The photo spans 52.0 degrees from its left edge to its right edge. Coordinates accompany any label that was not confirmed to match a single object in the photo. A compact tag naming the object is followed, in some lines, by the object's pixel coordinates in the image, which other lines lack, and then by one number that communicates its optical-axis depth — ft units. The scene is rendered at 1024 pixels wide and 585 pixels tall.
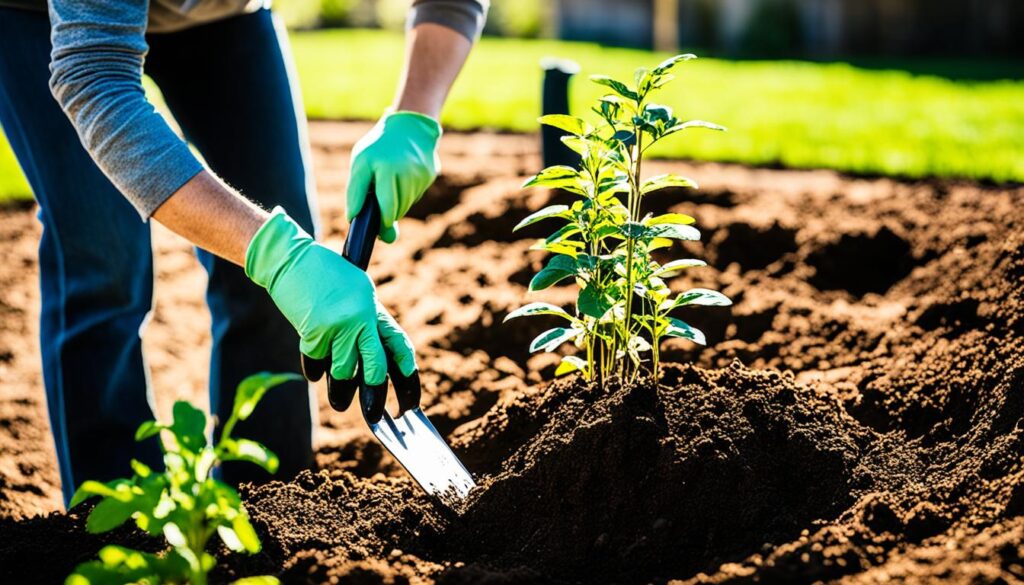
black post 12.04
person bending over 6.44
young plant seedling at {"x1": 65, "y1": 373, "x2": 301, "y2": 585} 4.48
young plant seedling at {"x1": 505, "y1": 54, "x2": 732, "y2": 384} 6.16
